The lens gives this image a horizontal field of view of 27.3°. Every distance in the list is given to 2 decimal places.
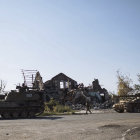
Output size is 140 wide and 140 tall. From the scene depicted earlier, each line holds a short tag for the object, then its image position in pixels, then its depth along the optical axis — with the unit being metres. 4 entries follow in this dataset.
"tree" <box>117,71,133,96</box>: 72.00
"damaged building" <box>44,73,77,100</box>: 59.84
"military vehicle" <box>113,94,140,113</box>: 32.97
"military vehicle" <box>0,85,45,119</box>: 26.39
